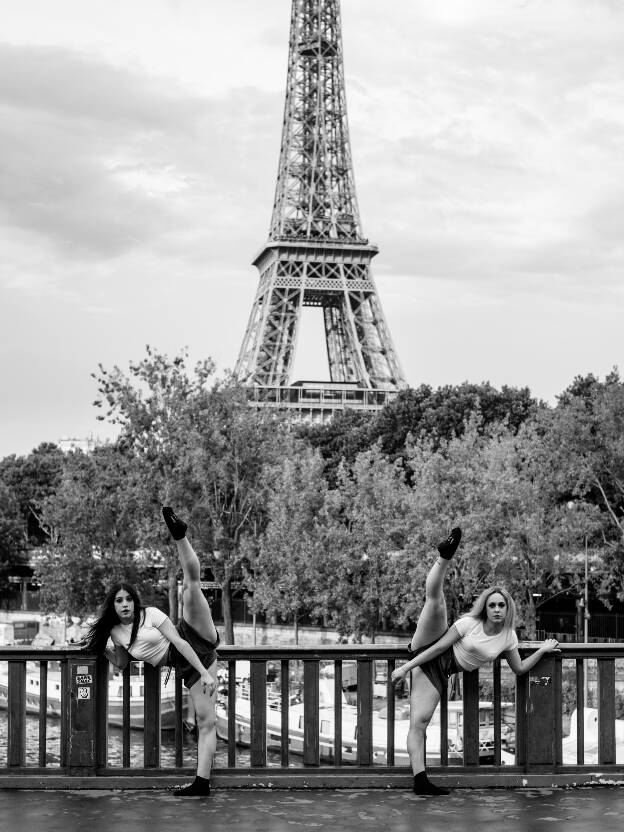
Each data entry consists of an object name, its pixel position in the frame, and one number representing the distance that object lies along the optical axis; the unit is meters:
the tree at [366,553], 43.00
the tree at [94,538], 48.34
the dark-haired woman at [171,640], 9.95
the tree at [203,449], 43.94
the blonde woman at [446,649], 9.99
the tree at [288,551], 45.03
